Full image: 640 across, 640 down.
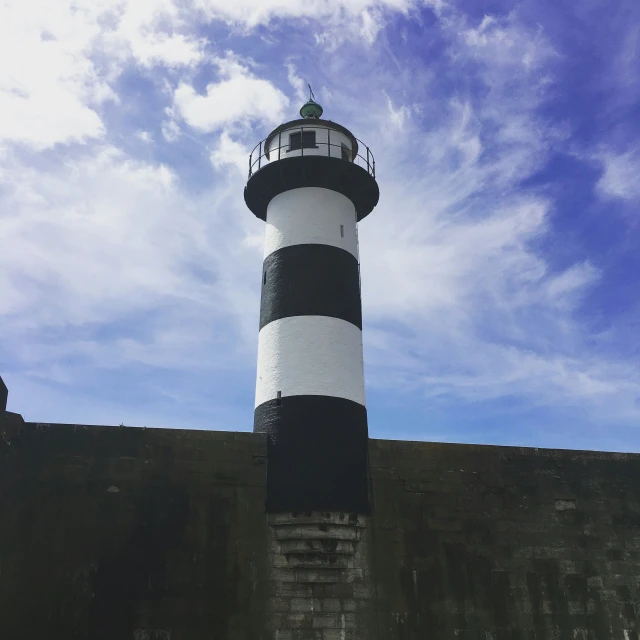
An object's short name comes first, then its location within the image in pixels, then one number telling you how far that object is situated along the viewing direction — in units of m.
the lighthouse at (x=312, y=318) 10.81
